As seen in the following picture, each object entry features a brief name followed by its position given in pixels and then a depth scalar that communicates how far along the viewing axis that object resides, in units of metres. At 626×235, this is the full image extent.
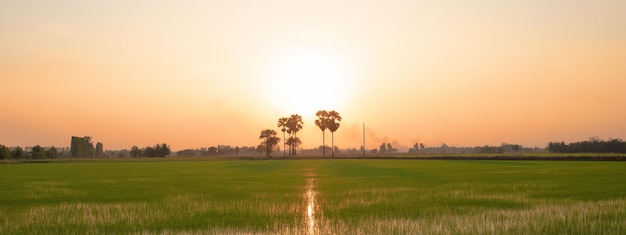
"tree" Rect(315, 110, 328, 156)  197.62
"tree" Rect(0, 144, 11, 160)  164.38
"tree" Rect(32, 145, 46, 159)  186.00
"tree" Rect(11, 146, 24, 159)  178.12
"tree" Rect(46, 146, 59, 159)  196.93
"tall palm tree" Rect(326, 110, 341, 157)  196.75
